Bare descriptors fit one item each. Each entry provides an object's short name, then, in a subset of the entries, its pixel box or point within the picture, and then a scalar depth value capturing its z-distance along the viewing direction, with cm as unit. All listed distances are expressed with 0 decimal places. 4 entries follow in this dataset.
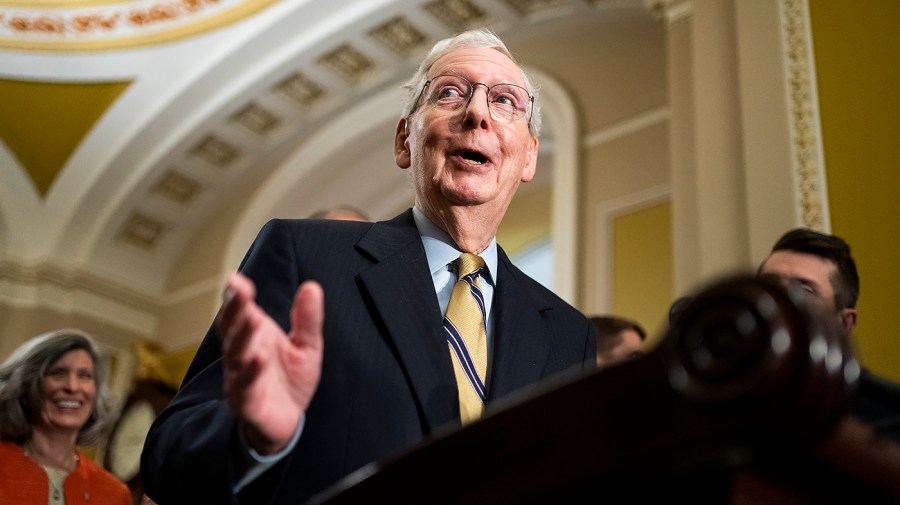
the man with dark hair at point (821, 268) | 222
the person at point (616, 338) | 324
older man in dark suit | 97
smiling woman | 290
